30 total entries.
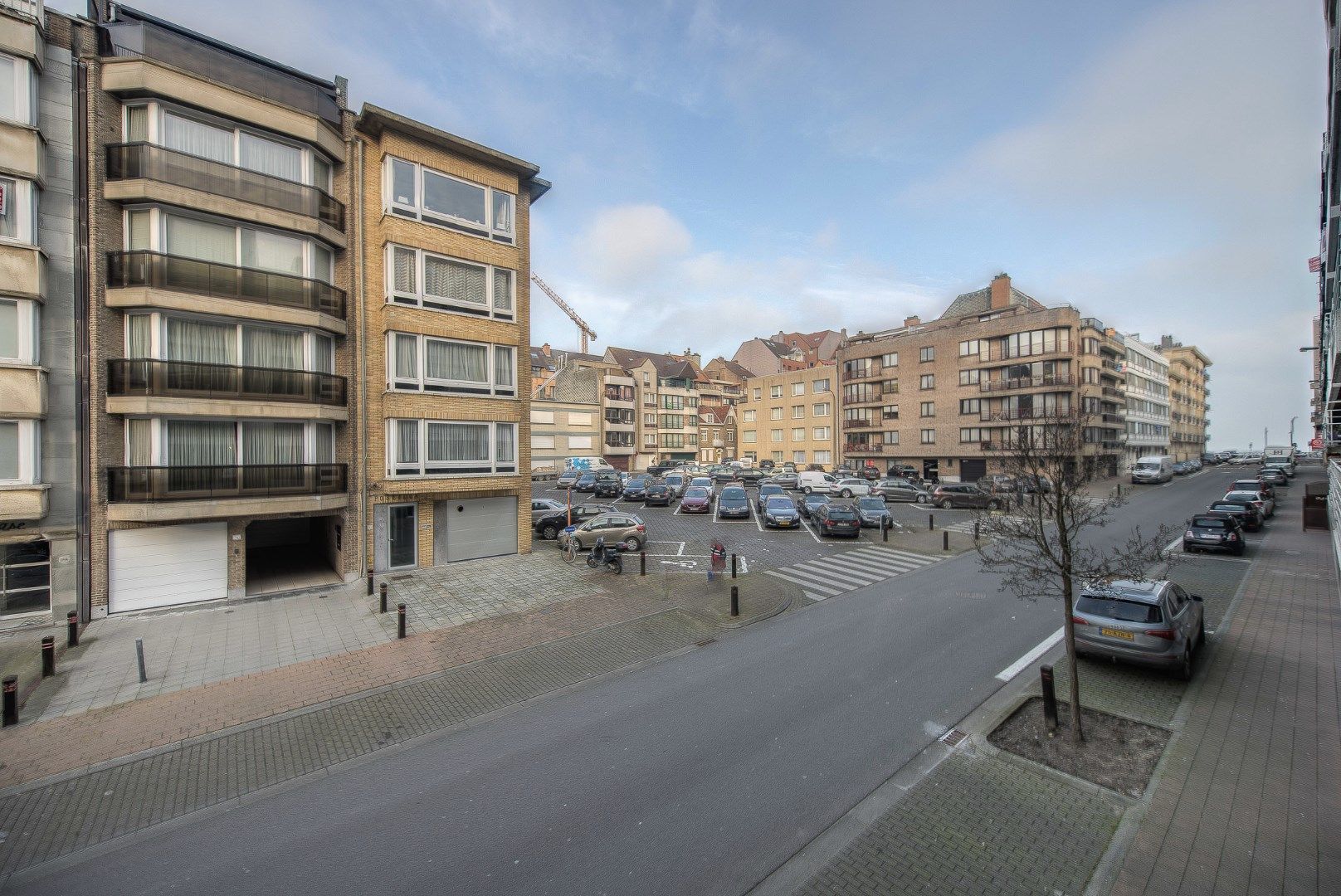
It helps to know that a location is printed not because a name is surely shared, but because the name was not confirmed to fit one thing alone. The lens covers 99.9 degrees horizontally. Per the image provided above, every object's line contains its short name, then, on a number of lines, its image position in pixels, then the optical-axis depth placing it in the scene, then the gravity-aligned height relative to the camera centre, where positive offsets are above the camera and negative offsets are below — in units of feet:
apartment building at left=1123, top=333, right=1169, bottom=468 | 201.98 +15.95
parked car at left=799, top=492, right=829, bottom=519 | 92.73 -10.42
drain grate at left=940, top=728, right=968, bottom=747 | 24.95 -13.29
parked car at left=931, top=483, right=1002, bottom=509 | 108.78 -10.58
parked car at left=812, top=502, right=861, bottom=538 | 76.38 -10.82
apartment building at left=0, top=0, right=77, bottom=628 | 40.73 +8.28
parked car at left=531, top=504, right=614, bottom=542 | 78.69 -11.64
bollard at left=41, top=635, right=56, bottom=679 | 33.24 -12.83
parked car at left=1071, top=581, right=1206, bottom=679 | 29.45 -9.89
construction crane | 325.42 +72.67
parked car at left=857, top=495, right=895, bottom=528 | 82.99 -10.53
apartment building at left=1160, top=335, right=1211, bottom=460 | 274.16 +23.26
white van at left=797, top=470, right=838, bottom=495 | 133.39 -9.91
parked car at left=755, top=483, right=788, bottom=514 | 103.71 -9.56
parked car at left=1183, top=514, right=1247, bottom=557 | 63.87 -10.66
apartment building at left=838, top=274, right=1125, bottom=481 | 149.69 +18.11
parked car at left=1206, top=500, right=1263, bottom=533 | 80.89 -10.45
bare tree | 25.12 -3.07
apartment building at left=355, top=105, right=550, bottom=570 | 56.29 +10.54
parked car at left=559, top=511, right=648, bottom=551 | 67.10 -10.96
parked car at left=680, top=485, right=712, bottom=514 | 103.96 -11.16
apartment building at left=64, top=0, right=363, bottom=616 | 45.01 +11.27
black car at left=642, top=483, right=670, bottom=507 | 115.24 -11.24
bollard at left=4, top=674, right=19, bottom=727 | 27.63 -12.80
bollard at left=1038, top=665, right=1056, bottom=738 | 25.12 -11.72
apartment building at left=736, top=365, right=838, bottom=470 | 208.13 +9.43
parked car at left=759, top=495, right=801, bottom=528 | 84.69 -11.00
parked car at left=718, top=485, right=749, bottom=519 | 96.84 -10.83
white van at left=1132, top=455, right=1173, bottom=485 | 156.12 -8.00
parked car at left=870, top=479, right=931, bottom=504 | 122.11 -10.77
